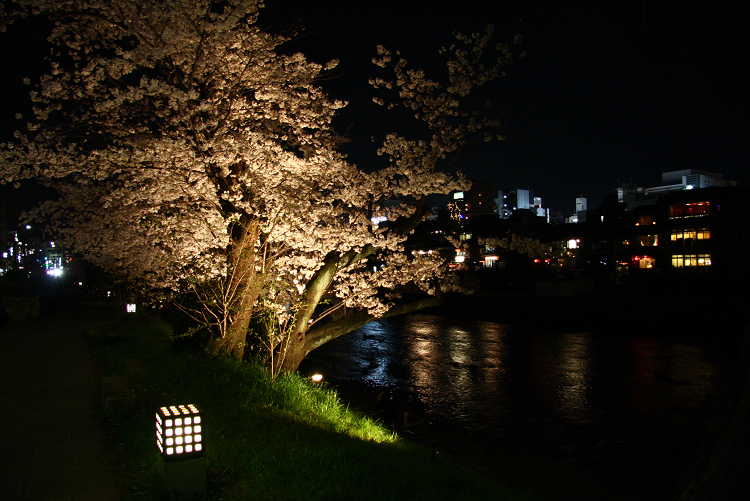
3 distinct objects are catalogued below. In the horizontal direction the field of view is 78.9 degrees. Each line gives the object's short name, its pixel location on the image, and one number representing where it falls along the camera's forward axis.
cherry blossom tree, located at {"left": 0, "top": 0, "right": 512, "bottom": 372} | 9.20
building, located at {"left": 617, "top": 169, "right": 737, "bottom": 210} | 91.56
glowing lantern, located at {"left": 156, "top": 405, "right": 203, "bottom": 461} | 3.84
